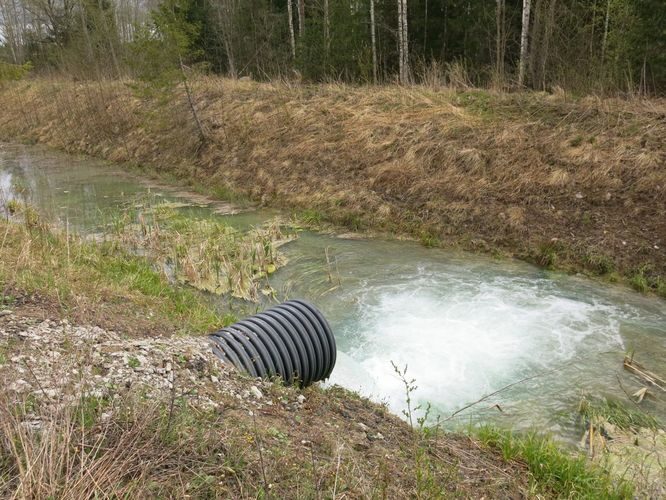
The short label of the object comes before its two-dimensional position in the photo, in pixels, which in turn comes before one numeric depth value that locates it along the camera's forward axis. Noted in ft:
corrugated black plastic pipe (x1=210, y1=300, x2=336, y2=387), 13.96
